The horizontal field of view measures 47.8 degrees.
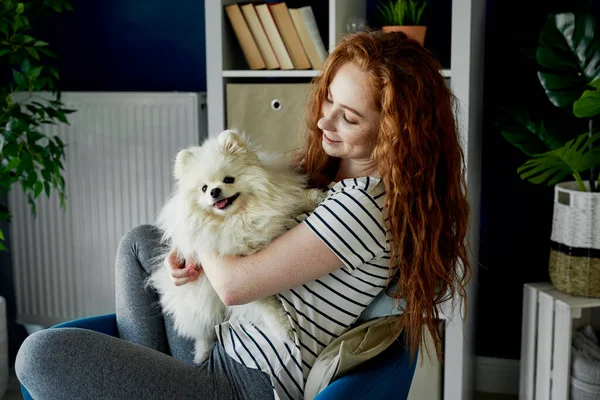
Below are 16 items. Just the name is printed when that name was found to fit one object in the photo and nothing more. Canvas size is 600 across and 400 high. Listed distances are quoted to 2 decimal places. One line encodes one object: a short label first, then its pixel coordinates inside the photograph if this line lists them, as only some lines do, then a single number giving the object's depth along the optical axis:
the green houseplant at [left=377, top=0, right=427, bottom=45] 2.21
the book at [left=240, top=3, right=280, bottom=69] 2.29
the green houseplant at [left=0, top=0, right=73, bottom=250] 2.25
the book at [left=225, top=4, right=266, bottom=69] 2.29
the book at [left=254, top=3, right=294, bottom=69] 2.28
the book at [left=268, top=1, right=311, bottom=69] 2.26
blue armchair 1.27
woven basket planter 2.16
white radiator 2.75
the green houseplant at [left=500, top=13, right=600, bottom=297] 2.17
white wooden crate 2.22
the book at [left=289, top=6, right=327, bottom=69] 2.26
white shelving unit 2.10
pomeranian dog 1.36
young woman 1.27
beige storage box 2.26
